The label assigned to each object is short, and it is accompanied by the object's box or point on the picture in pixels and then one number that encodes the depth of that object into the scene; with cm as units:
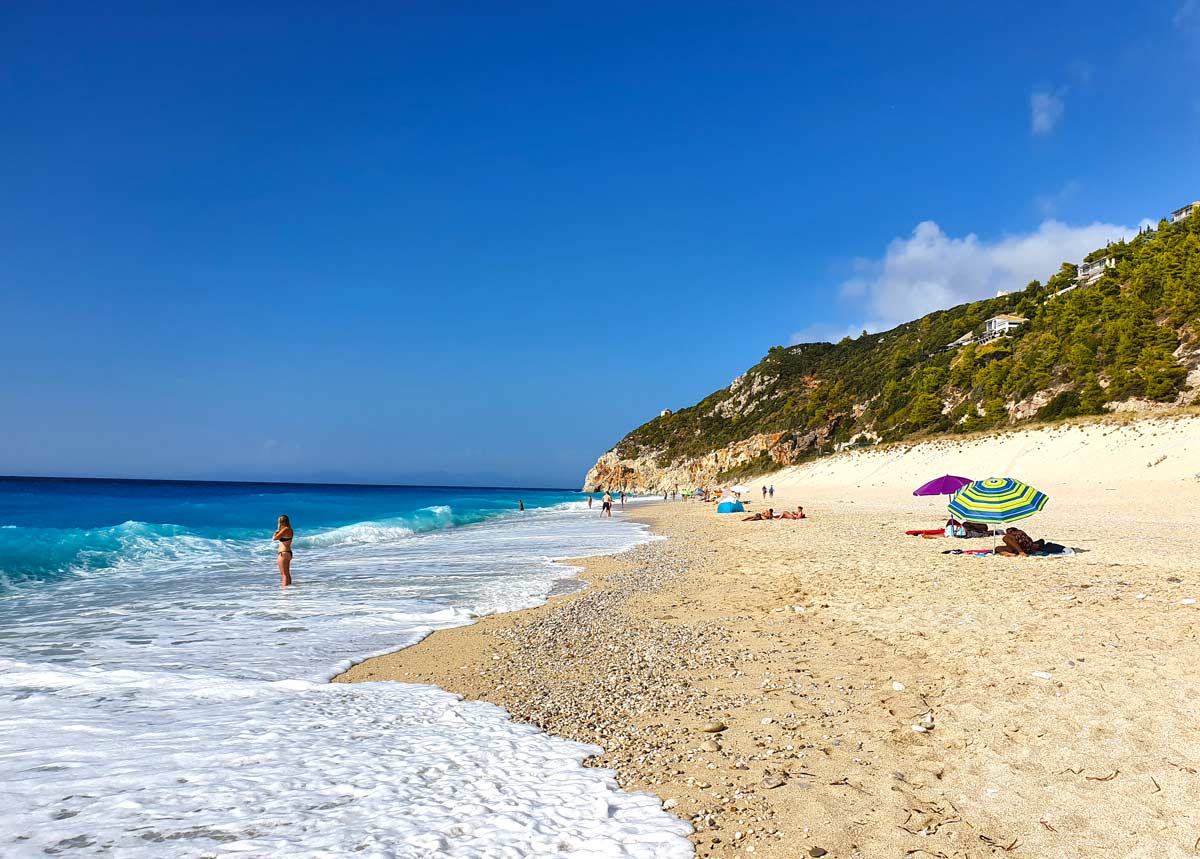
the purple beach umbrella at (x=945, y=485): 2053
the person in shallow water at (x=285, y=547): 1440
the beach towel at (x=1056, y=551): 1358
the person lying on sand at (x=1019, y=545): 1388
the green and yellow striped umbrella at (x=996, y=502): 1486
